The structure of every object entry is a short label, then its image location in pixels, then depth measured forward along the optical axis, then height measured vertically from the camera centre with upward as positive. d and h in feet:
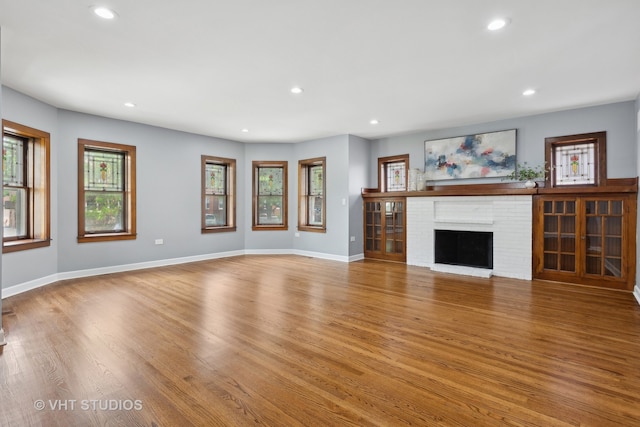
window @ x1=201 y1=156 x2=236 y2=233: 23.34 +1.19
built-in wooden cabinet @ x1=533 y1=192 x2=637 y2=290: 15.23 -1.36
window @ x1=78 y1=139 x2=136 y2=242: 17.57 +1.11
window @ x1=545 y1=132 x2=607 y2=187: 16.37 +2.67
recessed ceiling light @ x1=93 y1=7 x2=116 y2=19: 8.29 +5.06
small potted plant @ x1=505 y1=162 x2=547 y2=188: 17.70 +2.00
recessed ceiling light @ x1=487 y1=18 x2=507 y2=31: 8.81 +5.07
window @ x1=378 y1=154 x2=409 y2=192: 23.42 +2.77
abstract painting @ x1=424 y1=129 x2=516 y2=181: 18.81 +3.30
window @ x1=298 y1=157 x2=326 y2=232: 25.26 +1.22
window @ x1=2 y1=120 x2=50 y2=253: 14.69 +1.04
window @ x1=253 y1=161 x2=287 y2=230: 25.89 +1.16
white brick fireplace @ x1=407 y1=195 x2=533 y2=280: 17.54 -0.83
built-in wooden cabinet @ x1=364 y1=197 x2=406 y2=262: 22.59 -1.23
